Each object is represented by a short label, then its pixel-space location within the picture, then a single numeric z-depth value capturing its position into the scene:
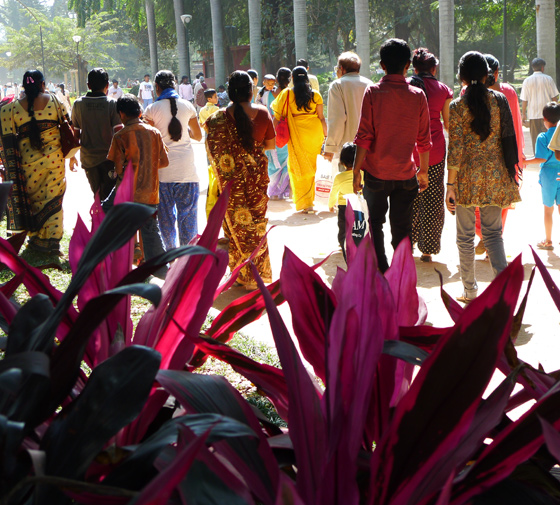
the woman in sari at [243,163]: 5.49
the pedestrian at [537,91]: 13.30
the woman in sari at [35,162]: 6.62
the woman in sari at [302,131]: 8.29
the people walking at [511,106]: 6.11
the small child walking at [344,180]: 6.19
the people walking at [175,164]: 6.55
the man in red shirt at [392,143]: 5.00
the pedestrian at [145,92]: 27.64
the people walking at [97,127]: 6.64
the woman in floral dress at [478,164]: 4.83
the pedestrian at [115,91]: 28.81
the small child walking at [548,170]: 6.34
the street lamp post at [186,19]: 32.03
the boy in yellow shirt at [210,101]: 11.48
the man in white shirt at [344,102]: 7.18
